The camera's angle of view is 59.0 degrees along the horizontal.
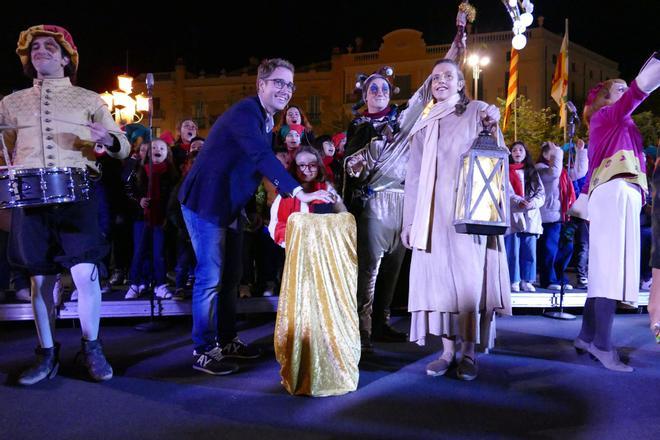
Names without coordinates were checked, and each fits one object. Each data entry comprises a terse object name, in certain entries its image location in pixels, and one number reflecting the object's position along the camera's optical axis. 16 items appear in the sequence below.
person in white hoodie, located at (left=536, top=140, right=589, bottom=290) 7.06
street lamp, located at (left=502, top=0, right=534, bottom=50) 4.92
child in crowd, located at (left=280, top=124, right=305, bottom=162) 6.59
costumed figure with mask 4.65
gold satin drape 3.57
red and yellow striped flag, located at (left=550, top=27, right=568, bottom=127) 11.63
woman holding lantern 3.91
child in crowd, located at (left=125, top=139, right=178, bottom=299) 6.15
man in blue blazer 4.06
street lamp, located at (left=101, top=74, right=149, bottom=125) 12.05
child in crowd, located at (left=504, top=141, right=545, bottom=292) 6.65
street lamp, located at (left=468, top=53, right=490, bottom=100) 7.49
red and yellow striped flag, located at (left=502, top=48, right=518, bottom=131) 9.25
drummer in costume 3.87
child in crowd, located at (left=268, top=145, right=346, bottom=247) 3.98
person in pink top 4.16
